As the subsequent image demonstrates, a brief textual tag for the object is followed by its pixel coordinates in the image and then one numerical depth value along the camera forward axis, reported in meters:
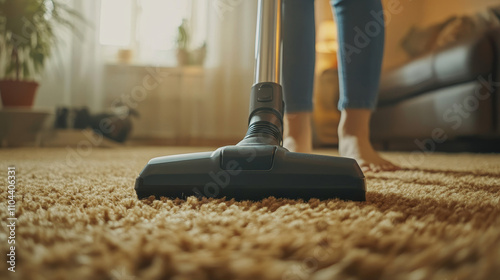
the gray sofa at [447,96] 1.44
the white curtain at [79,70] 2.68
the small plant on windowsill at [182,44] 2.75
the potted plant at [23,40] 1.89
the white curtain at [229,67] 2.87
